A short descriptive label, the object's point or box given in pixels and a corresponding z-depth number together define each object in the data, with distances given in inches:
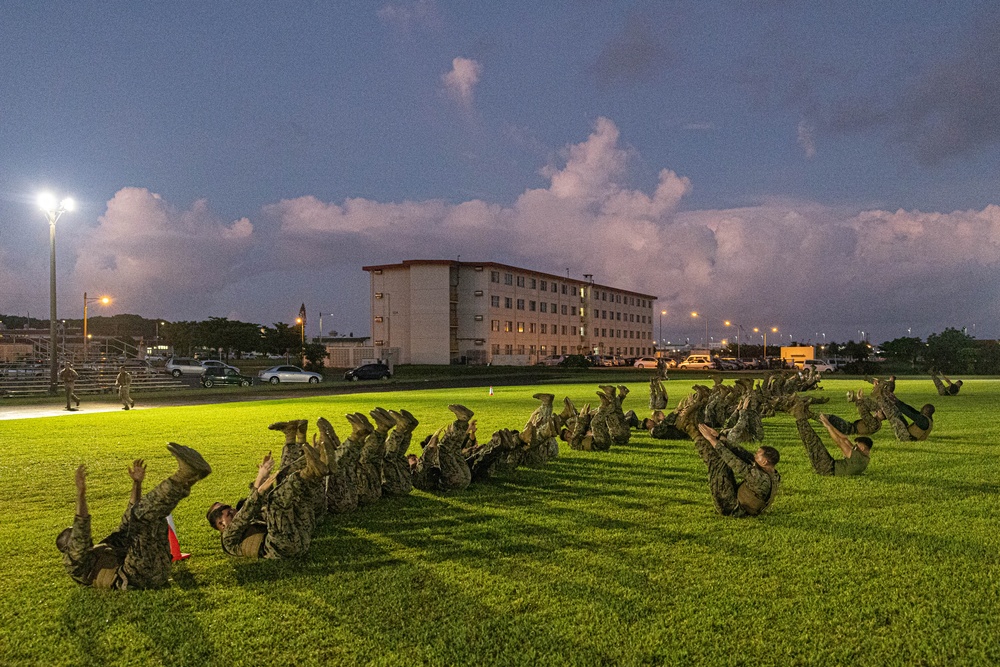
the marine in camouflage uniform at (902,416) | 549.0
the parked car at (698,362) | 2965.1
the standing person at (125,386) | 1005.2
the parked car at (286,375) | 2096.5
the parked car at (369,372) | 2314.2
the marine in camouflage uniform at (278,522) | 245.6
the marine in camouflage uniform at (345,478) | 312.3
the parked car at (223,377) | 1858.3
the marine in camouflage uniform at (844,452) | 394.0
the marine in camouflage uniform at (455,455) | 370.0
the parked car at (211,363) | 2212.4
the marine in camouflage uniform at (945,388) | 1169.0
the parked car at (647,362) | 3061.0
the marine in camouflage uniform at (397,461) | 351.9
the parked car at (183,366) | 2229.3
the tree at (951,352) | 2952.8
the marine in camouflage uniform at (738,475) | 296.5
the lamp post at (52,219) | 1348.4
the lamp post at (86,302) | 2003.3
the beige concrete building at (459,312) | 3464.6
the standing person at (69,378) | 979.9
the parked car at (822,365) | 2763.3
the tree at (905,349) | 3673.7
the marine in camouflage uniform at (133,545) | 211.6
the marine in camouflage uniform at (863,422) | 578.2
